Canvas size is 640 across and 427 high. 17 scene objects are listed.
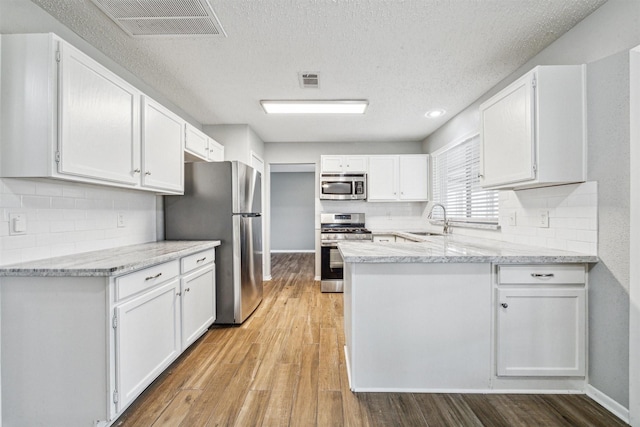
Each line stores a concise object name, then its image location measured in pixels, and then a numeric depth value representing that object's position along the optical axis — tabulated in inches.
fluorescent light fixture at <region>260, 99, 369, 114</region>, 117.6
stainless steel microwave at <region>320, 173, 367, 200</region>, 175.6
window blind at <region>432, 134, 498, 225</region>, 115.3
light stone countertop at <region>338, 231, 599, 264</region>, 67.1
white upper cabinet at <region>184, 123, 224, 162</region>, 110.5
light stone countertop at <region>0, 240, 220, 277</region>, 55.7
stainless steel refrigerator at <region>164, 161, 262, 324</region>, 110.0
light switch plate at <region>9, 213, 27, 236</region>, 59.7
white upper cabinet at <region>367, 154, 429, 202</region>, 176.2
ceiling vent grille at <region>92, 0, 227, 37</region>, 62.7
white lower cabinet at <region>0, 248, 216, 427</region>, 56.6
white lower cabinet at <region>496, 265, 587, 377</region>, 68.3
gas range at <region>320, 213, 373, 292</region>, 162.1
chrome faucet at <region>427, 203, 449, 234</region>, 146.7
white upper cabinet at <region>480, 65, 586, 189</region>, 68.7
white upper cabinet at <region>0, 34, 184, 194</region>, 56.5
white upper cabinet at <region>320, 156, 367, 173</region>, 176.4
